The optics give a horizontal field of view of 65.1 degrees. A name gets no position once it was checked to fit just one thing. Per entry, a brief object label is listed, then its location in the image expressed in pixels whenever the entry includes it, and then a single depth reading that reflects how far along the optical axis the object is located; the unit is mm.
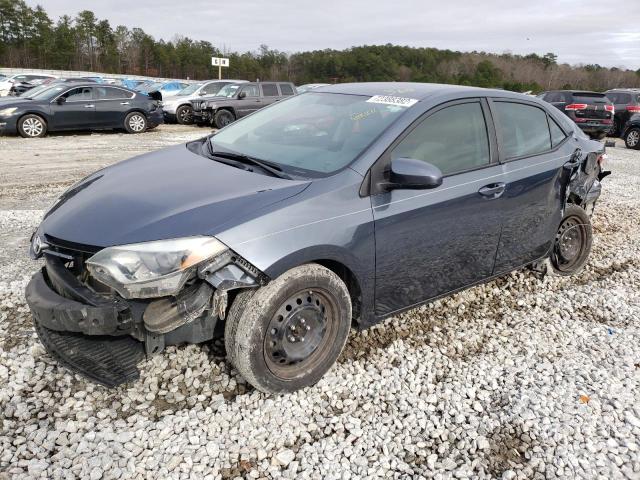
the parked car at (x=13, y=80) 24983
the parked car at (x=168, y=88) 18547
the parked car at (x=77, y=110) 12375
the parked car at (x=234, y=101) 15844
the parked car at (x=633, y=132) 15102
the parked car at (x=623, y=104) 17312
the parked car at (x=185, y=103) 17688
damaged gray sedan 2389
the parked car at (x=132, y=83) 29148
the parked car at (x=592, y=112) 15383
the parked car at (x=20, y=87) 20562
